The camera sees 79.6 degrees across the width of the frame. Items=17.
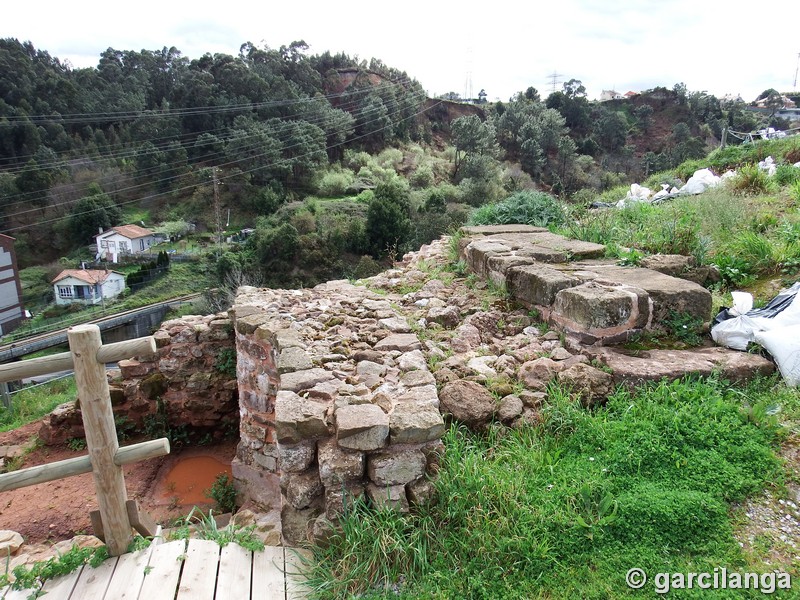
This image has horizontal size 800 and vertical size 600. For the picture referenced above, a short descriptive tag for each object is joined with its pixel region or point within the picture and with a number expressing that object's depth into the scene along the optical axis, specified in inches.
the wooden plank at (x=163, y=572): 84.3
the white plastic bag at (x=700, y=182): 322.0
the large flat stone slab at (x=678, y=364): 114.5
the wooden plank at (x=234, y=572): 85.7
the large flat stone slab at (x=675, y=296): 131.7
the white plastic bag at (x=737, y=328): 125.0
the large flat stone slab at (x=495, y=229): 239.6
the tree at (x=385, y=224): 797.2
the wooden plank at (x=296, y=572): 85.1
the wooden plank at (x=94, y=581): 84.0
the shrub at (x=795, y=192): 221.6
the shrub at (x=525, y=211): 266.8
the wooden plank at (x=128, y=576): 84.0
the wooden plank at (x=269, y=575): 85.8
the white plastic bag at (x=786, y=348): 111.3
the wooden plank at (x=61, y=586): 84.0
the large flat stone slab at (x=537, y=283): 143.9
